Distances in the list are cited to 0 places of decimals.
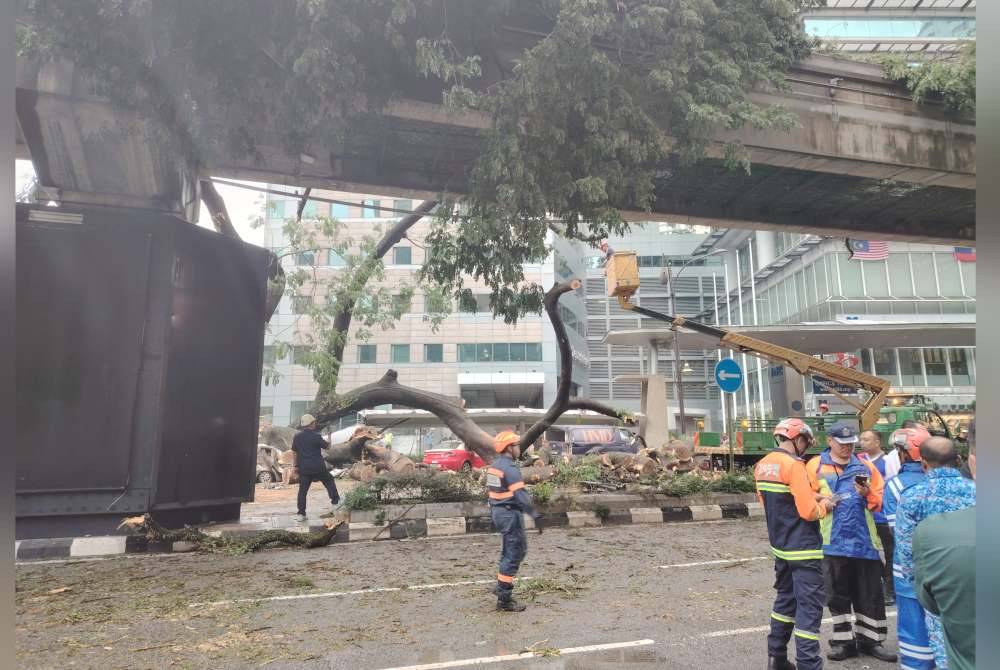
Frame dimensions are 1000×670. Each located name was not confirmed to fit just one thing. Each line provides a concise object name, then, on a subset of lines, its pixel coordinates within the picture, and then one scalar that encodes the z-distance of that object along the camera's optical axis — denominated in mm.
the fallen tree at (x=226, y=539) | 8938
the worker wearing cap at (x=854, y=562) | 4875
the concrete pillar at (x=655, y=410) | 19625
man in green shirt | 2113
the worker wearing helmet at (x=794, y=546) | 4168
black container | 9047
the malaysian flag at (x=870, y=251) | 24094
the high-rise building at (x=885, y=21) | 36531
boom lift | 13229
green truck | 17008
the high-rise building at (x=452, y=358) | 41969
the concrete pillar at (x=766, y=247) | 43250
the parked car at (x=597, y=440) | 21750
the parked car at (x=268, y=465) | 20750
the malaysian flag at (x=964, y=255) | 25012
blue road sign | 12945
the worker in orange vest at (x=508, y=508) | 6000
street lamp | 19234
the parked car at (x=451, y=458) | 20219
